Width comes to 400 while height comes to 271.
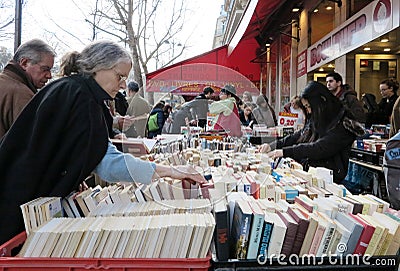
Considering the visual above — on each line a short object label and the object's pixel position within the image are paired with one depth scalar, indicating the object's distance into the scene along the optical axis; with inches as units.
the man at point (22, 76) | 99.0
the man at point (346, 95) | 132.8
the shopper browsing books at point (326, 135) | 123.5
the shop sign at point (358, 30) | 206.5
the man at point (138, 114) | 97.0
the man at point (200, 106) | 124.0
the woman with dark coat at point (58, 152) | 59.3
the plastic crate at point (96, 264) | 45.6
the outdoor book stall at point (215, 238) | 46.2
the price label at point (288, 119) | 210.7
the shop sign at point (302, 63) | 386.7
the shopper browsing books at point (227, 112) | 108.2
